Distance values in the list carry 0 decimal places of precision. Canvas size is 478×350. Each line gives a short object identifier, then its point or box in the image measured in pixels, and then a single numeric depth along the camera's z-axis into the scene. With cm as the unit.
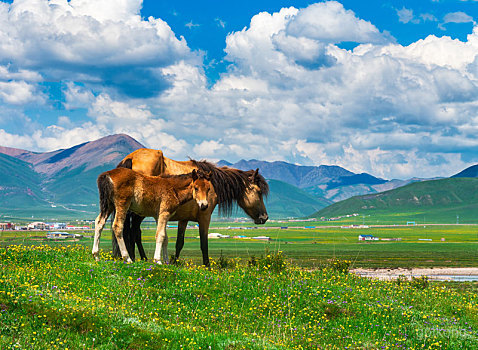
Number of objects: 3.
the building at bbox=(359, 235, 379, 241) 14856
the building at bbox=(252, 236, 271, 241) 13981
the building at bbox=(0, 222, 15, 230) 18058
